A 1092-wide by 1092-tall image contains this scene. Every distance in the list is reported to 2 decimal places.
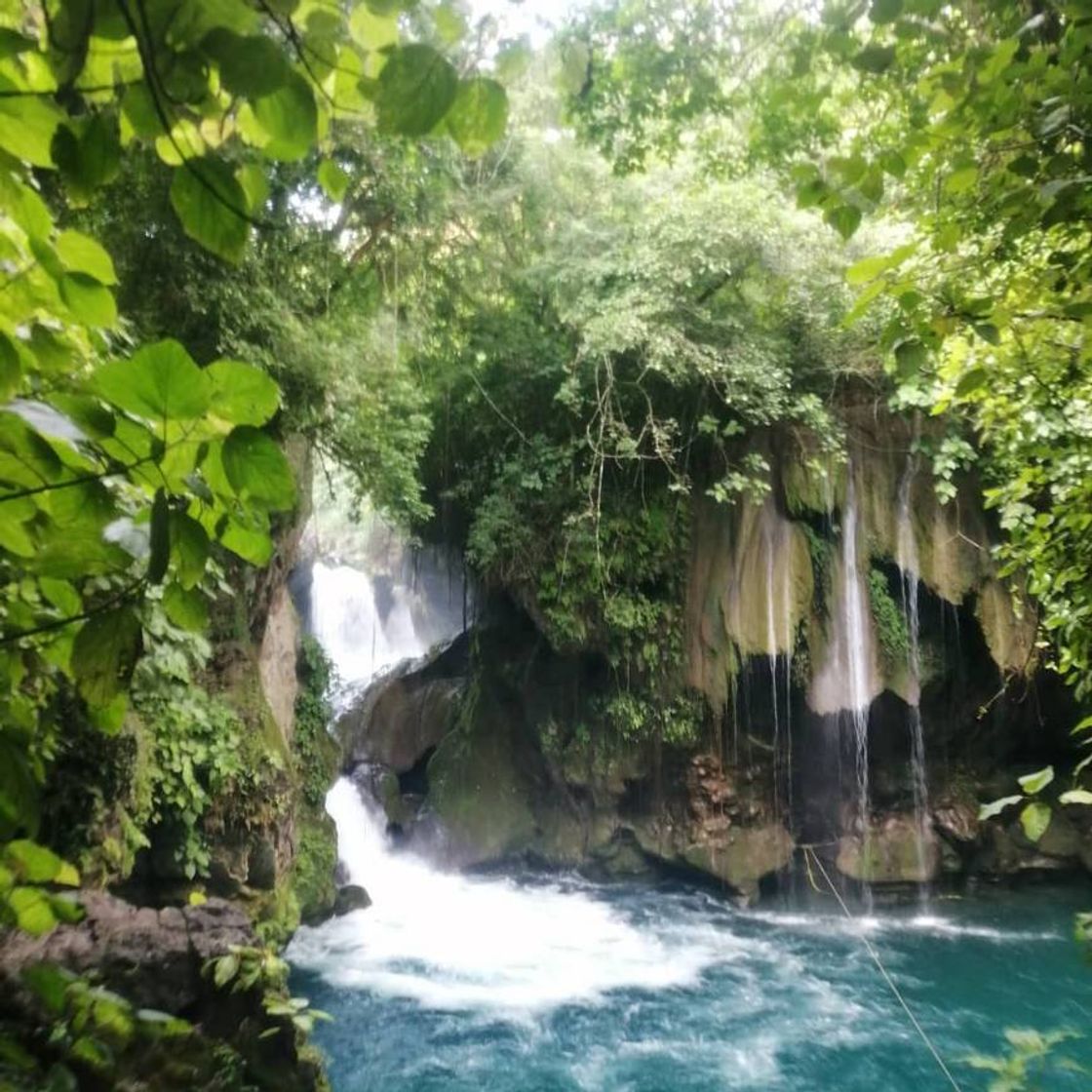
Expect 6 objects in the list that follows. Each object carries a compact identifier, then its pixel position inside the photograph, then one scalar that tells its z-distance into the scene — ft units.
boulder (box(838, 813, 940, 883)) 29.07
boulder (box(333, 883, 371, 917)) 27.66
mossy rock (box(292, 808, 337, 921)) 24.72
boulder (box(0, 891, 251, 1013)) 9.62
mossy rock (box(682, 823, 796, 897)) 29.27
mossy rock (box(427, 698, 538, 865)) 32.99
